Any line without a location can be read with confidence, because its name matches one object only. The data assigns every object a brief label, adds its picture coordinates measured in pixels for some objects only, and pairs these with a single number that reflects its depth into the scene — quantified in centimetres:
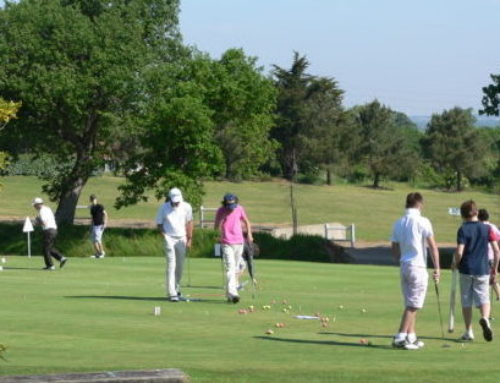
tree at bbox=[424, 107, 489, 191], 11581
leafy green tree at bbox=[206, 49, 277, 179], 5106
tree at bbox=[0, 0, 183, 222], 4791
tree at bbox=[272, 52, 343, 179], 10412
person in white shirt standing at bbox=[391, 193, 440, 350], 1505
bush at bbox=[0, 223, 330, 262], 4384
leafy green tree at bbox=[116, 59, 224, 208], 4872
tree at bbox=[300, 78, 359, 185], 10488
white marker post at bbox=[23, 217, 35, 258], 3694
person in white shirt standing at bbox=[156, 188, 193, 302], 2156
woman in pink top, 2125
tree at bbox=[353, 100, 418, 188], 11350
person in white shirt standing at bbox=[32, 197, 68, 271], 3050
